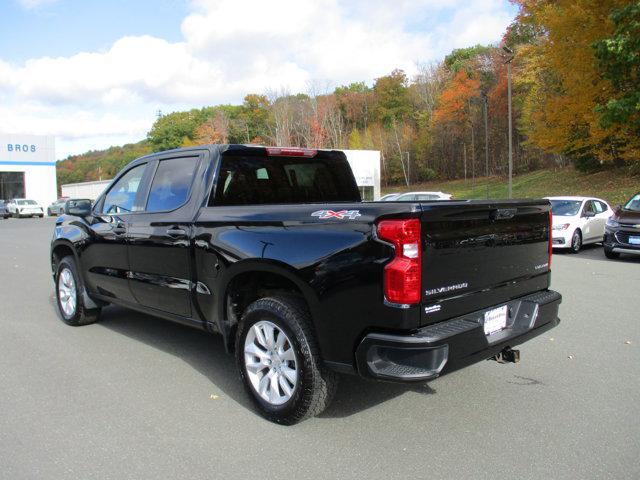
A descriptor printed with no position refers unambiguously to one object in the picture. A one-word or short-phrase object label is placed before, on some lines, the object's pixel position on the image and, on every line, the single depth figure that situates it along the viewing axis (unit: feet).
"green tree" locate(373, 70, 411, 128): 241.96
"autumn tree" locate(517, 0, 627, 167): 69.05
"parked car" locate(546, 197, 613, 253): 44.83
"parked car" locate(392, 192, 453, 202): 62.92
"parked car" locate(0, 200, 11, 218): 138.72
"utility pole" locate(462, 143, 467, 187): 188.27
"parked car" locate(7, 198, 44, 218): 139.74
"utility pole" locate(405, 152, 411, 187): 207.72
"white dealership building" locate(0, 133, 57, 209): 170.19
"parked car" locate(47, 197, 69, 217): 147.82
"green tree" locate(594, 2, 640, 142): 58.23
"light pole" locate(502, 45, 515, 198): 89.76
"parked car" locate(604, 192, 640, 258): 37.60
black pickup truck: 10.23
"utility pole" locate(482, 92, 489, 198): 182.44
